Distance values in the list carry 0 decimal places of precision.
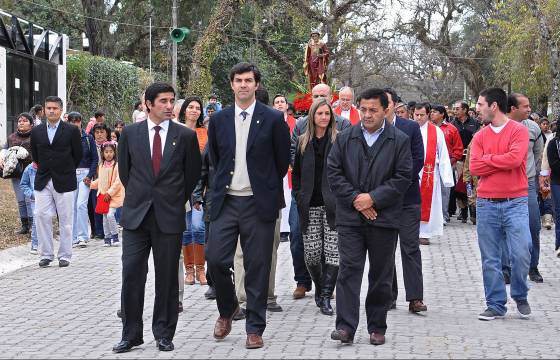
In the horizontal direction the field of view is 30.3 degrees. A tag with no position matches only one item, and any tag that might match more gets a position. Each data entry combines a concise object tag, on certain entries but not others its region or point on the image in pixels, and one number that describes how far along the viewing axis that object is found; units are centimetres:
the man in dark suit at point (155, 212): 777
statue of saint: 2050
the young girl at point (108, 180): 1519
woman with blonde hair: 942
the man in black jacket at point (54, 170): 1280
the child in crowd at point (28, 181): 1495
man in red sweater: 918
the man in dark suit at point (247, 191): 796
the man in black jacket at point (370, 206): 790
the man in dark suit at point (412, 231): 948
